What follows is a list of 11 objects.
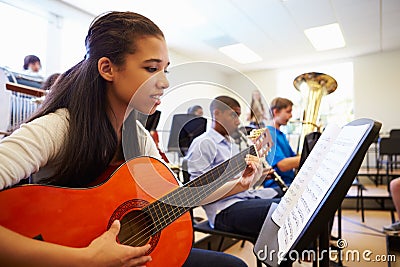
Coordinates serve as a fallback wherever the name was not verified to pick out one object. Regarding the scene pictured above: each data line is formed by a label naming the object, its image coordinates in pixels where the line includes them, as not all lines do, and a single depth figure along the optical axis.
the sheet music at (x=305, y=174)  0.74
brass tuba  2.45
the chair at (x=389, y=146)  3.68
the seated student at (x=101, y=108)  0.65
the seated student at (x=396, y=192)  2.27
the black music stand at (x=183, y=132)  0.96
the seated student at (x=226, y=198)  1.33
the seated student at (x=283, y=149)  2.06
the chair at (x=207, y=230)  1.36
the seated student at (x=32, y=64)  3.29
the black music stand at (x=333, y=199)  0.51
